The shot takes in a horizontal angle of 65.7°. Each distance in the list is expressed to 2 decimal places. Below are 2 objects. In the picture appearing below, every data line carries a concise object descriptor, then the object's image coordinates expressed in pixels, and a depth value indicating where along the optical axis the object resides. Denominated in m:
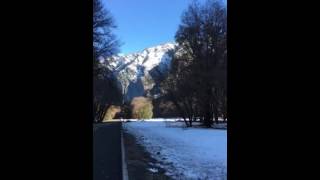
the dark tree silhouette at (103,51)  18.13
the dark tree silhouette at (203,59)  22.89
